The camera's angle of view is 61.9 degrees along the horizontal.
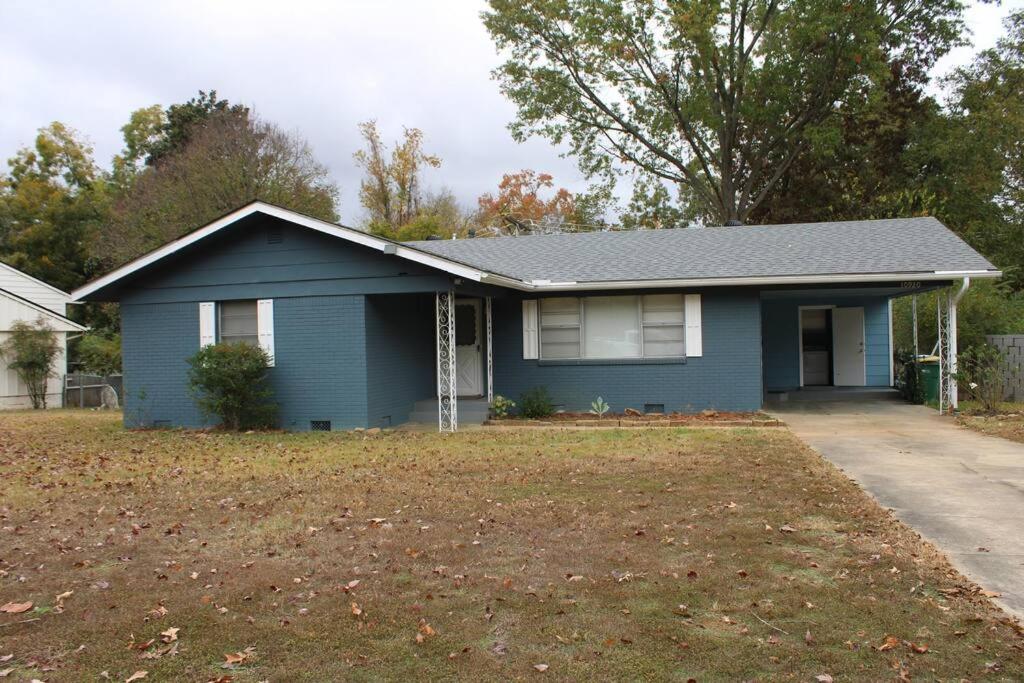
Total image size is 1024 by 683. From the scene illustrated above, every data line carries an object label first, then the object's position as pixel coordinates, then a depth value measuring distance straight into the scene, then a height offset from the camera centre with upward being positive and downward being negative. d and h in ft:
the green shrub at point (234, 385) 45.52 -1.92
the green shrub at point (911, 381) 56.75 -2.95
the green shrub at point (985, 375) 49.65 -2.32
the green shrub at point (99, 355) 99.50 -0.45
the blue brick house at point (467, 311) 47.11 +2.07
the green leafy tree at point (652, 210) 116.57 +18.41
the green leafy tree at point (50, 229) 126.00 +18.29
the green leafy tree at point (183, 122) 129.83 +36.17
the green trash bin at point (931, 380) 54.54 -2.75
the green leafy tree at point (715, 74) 94.22 +31.78
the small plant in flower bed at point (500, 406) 50.26 -3.61
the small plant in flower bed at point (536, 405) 51.13 -3.69
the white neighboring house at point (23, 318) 78.33 +3.27
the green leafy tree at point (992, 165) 94.22 +19.48
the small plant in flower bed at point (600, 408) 51.30 -3.91
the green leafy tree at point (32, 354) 77.51 -0.15
